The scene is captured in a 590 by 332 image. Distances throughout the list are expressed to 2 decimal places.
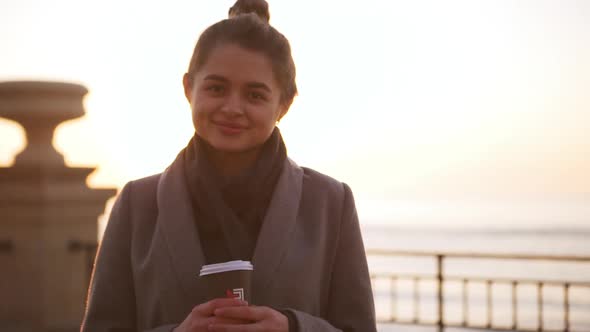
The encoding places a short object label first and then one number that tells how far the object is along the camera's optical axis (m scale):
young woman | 2.26
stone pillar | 5.75
